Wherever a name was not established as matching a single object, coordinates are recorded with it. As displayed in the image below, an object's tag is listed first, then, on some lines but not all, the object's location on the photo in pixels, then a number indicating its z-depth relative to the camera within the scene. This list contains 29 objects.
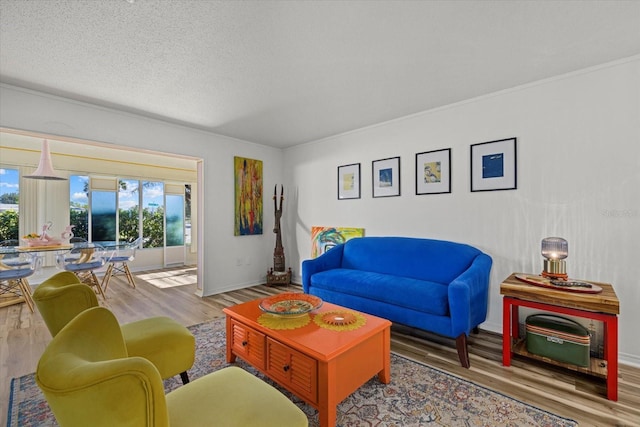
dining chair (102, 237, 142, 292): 4.56
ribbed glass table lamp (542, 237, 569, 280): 2.39
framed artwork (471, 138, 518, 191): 2.90
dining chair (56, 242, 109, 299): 4.09
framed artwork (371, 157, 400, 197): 3.80
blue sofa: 2.38
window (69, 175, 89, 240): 5.63
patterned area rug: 1.69
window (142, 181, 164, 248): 6.65
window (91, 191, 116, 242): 5.96
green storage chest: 2.09
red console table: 1.87
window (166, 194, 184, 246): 7.02
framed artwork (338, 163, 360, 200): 4.26
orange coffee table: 1.62
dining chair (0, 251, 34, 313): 3.51
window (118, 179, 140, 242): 6.35
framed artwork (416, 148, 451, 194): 3.36
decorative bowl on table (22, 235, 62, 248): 3.89
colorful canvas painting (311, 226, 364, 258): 4.31
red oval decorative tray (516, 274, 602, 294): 2.06
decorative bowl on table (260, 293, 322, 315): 2.12
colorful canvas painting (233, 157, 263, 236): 4.75
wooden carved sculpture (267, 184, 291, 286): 4.84
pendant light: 3.95
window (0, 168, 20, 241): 4.91
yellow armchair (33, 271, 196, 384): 1.42
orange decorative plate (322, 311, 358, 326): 2.04
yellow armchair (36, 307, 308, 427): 0.73
